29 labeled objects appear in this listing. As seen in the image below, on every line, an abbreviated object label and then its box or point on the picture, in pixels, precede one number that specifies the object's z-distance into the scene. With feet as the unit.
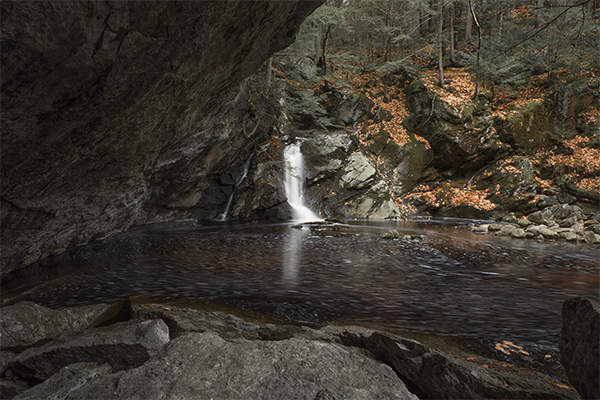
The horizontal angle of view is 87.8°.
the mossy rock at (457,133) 53.42
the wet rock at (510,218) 47.06
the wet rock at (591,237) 34.19
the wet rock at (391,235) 35.09
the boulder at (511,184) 48.91
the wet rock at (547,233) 36.68
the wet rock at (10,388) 7.66
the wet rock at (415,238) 33.56
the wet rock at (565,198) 46.44
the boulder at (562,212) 42.96
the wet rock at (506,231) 38.37
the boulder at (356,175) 52.85
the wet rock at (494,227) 40.51
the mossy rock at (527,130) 52.75
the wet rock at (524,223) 41.55
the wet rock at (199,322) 10.84
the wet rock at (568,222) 40.65
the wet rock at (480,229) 40.31
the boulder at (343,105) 58.75
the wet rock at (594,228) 36.76
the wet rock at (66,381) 6.68
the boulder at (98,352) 8.48
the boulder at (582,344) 6.41
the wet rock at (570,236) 35.22
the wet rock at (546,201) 47.24
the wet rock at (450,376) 7.06
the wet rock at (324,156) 53.16
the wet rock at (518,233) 37.42
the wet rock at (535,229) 37.78
